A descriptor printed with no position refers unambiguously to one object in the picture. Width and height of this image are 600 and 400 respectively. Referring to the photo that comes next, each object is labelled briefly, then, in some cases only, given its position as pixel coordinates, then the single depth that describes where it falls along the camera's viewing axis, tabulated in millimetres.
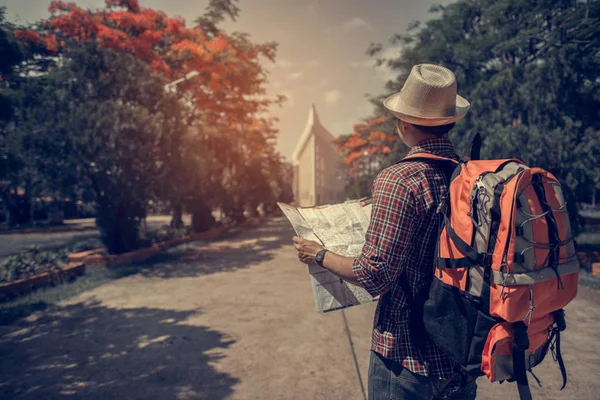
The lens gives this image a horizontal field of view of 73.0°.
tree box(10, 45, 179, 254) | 9117
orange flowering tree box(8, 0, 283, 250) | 10734
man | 1488
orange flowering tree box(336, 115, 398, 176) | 15757
